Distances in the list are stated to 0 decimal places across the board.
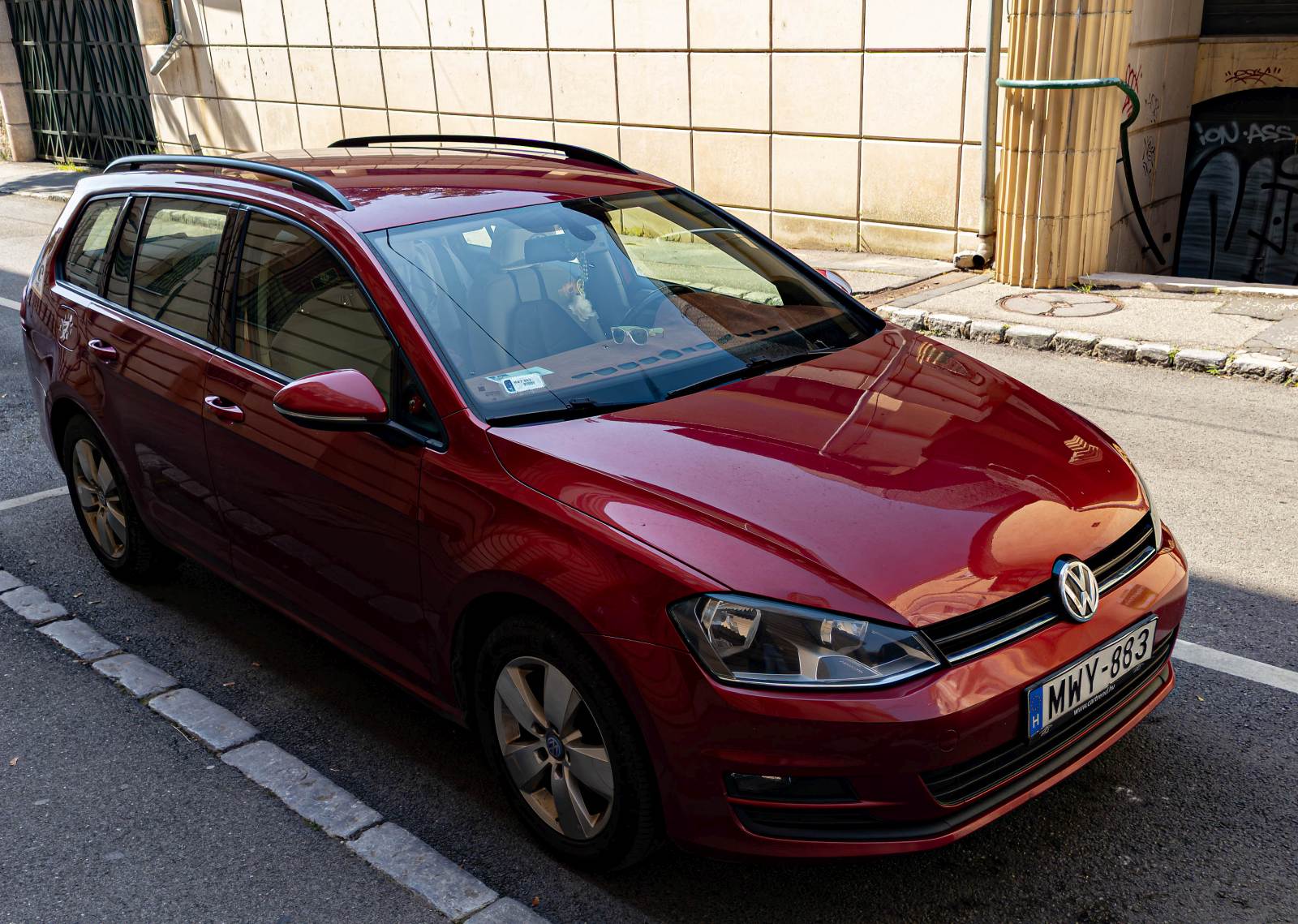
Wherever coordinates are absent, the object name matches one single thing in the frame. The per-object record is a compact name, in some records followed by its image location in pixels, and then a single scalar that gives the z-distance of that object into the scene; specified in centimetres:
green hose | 888
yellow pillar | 884
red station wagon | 271
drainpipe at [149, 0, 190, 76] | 1792
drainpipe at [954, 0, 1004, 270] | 937
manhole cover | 861
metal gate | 1945
